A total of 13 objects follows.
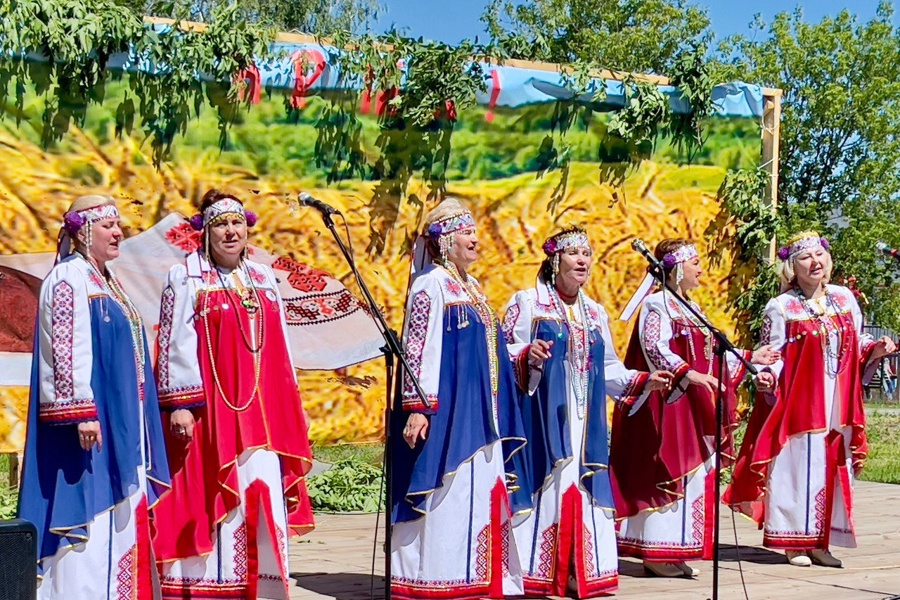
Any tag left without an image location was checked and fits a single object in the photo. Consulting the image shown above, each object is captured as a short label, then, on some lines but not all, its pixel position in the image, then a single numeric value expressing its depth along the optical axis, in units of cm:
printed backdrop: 795
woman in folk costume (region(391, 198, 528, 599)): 564
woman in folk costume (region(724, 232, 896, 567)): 725
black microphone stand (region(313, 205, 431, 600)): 474
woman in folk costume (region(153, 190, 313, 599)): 542
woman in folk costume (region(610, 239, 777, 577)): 687
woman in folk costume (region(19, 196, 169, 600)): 485
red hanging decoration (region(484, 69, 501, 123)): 942
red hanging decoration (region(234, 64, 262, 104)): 852
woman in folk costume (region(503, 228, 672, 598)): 611
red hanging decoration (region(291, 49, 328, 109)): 873
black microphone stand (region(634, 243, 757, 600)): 550
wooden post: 1058
